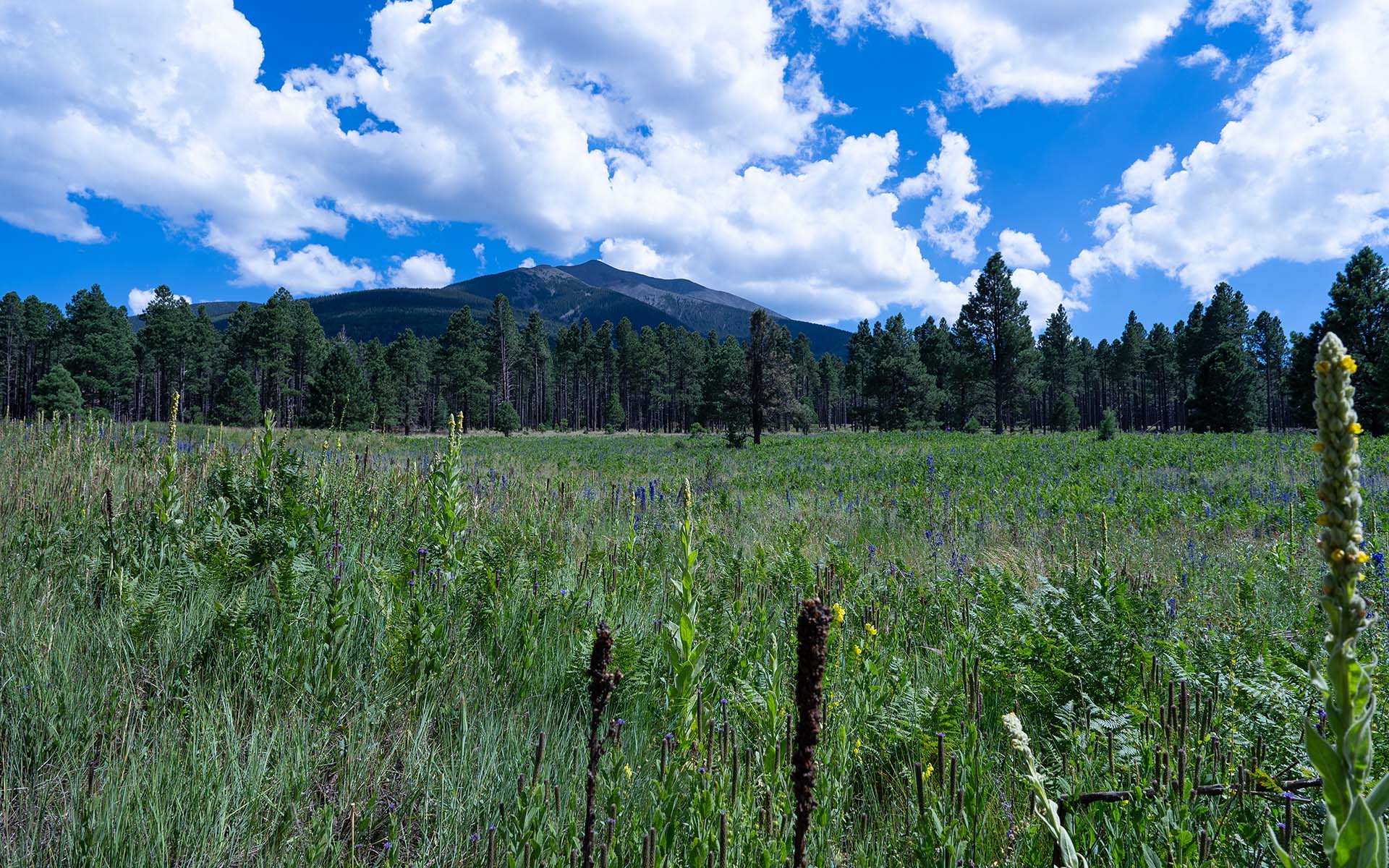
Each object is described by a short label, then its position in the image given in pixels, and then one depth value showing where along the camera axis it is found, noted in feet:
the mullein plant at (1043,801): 3.20
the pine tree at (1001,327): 146.10
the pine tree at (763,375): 109.60
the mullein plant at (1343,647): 2.23
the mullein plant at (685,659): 7.16
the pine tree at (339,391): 148.77
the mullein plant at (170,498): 12.68
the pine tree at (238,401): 170.30
